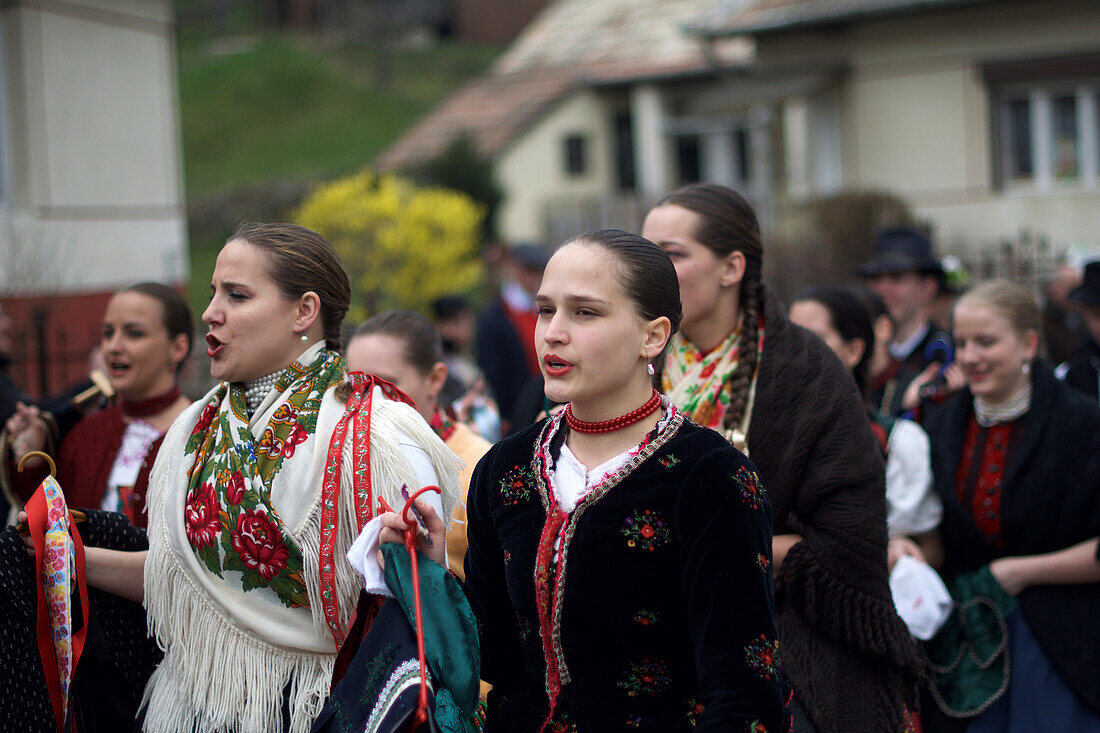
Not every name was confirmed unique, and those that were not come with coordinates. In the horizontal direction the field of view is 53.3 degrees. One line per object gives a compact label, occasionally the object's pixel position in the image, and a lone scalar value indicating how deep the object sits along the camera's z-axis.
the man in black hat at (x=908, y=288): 5.78
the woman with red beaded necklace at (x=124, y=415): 3.89
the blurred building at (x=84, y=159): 9.17
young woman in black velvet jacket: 2.14
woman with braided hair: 2.91
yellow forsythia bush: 13.57
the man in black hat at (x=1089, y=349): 4.95
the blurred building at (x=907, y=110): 13.33
